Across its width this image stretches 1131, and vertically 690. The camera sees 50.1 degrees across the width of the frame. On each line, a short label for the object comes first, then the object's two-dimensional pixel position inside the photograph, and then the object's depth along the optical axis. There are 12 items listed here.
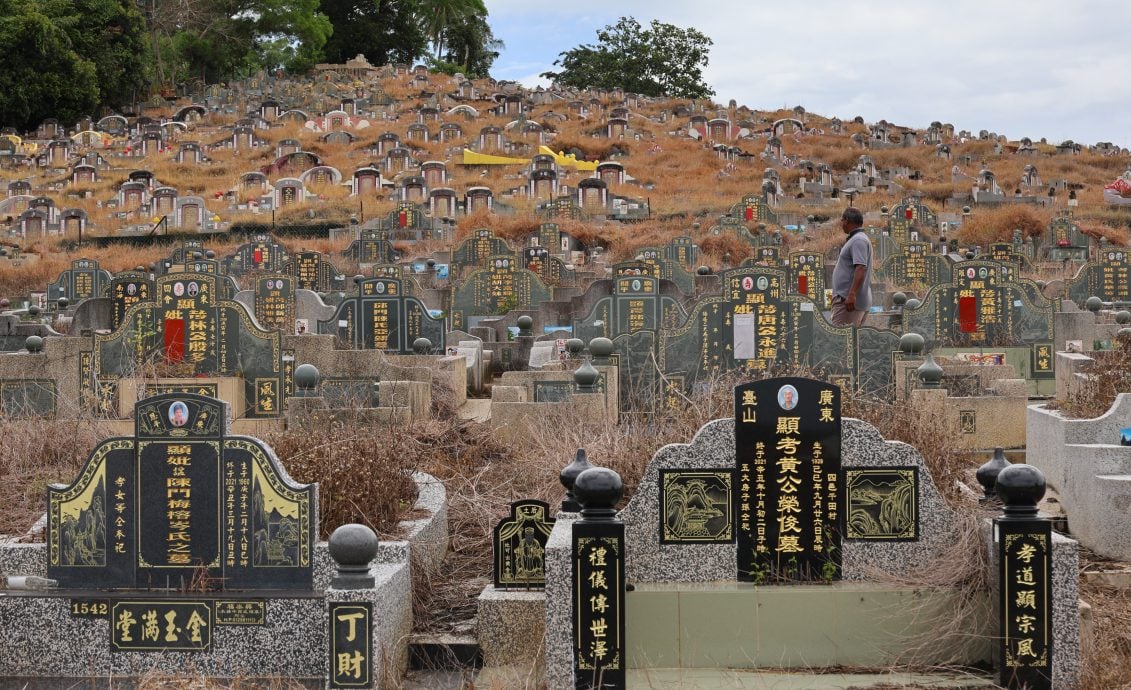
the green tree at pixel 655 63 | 76.00
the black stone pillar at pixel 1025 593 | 5.86
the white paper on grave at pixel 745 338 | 13.30
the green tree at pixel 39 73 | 56.88
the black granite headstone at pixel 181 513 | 6.39
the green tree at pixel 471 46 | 83.56
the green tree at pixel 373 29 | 80.50
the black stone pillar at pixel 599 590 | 5.86
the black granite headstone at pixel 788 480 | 6.48
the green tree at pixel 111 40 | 60.69
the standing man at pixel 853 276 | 11.09
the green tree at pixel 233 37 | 70.88
